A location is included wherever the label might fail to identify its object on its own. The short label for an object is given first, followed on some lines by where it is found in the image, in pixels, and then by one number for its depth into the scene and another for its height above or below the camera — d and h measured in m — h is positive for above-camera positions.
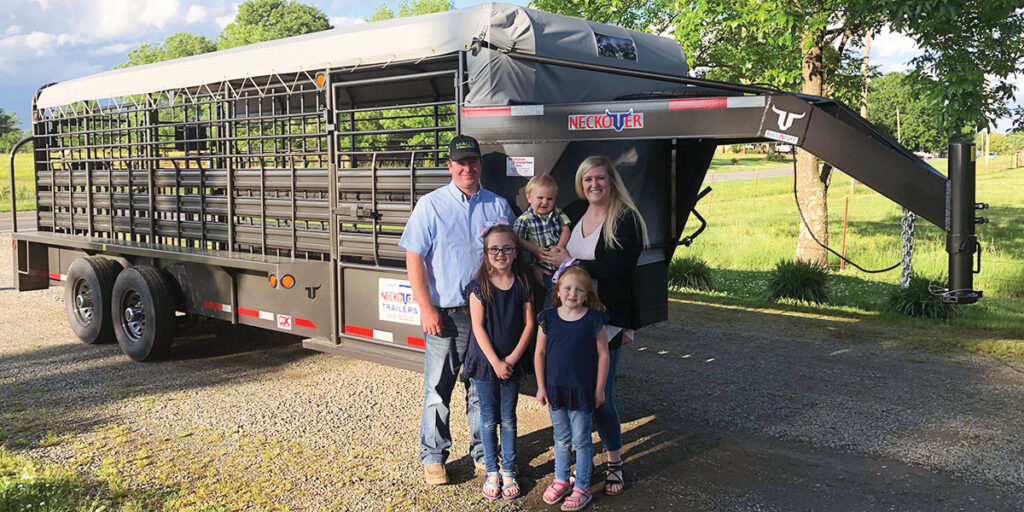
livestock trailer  4.59 +0.37
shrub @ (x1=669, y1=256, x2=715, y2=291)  12.41 -0.98
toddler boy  4.54 -0.06
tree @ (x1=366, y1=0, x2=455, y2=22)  36.31 +9.37
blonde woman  4.42 -0.21
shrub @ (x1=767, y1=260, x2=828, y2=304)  11.35 -1.05
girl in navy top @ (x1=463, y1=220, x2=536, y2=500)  4.36 -0.63
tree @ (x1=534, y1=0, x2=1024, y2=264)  9.77 +2.21
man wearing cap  4.59 -0.29
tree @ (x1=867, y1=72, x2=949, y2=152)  49.32 +6.76
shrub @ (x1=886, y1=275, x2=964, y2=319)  10.01 -1.21
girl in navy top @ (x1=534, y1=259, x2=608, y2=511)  4.25 -0.78
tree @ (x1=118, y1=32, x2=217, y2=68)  46.78 +12.25
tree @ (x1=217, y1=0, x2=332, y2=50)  61.78 +15.77
